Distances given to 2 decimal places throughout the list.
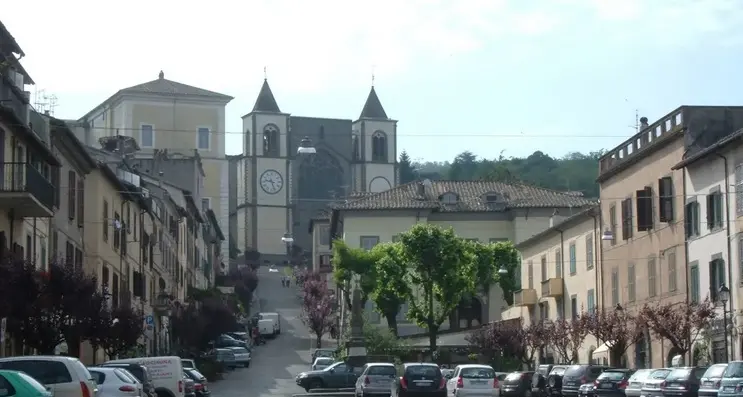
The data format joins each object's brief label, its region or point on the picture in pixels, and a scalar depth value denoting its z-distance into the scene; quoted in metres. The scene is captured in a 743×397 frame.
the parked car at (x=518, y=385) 51.59
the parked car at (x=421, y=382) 44.03
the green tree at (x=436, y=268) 81.88
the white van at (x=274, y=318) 104.62
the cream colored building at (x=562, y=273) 65.06
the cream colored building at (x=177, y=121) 123.06
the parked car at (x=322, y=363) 63.19
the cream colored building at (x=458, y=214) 96.06
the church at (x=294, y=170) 168.38
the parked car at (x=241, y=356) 73.25
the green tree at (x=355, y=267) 92.06
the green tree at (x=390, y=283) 86.19
